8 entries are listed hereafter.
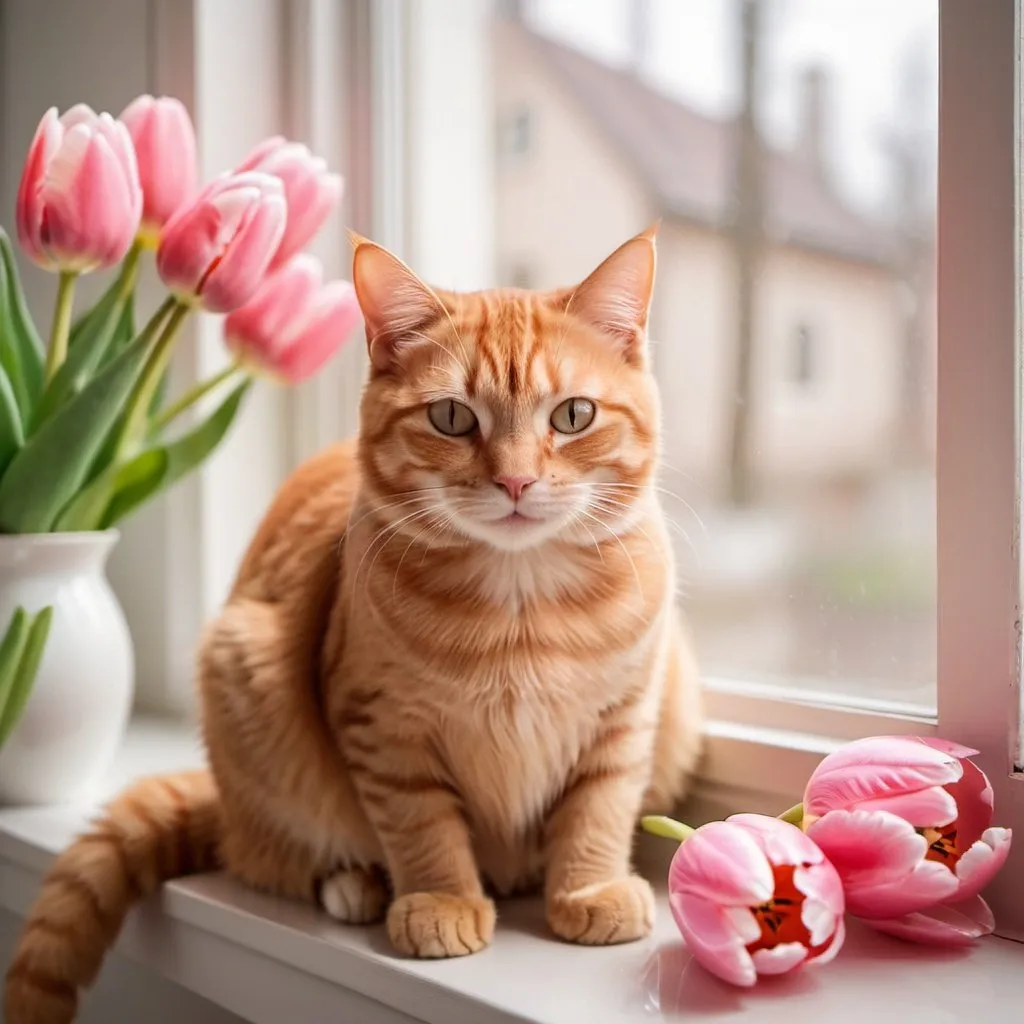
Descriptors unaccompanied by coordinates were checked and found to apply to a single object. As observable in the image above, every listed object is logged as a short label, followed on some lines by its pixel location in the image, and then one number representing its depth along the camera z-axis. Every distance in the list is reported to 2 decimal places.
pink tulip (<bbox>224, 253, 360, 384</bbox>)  1.29
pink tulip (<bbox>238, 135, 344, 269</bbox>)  1.22
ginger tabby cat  0.95
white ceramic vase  1.27
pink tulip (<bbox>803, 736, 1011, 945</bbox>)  0.85
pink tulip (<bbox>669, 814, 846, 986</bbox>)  0.81
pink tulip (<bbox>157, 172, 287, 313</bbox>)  1.14
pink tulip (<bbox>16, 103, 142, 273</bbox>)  1.11
